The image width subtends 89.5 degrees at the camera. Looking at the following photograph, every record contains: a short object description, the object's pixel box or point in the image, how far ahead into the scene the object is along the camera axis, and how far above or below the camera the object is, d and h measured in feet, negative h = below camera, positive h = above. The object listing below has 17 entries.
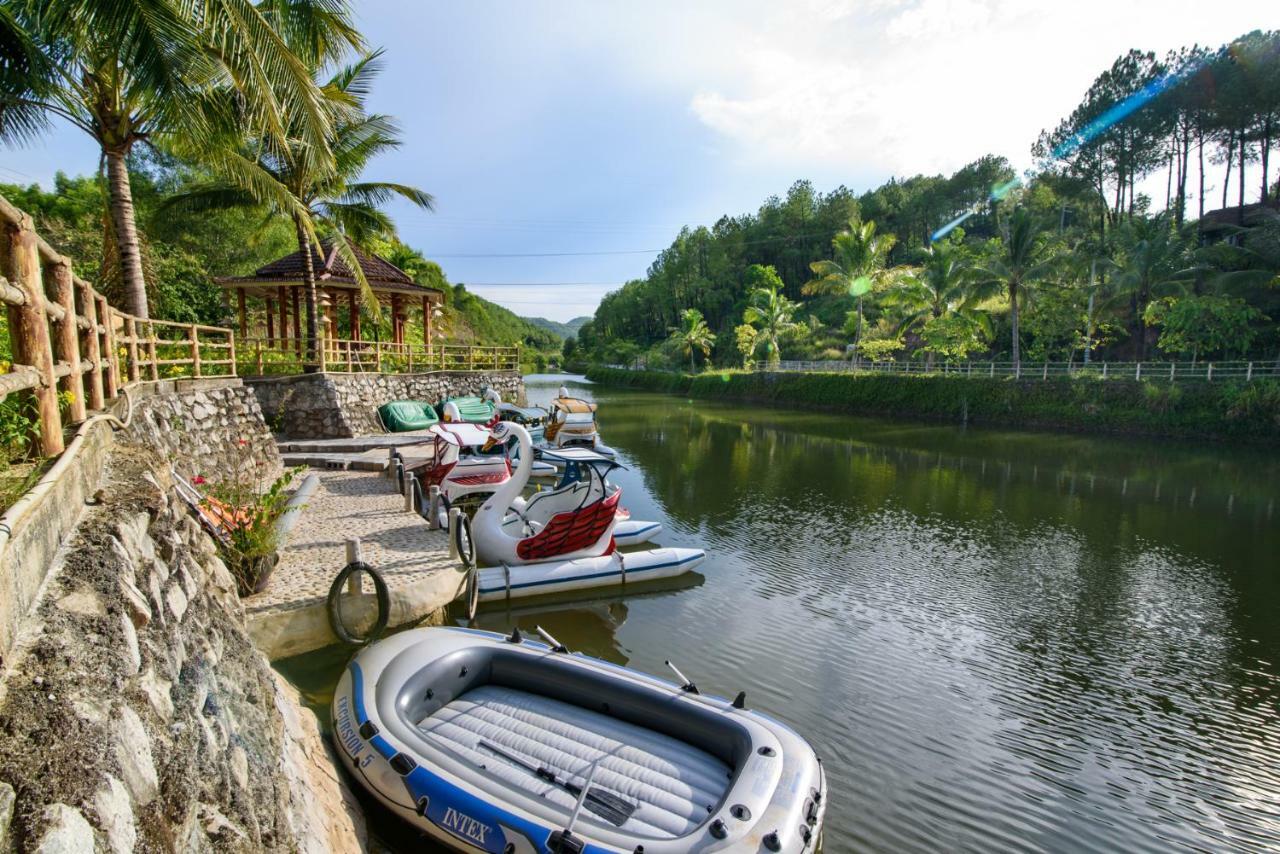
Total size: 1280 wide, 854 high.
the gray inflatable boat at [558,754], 11.67 -8.39
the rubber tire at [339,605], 19.76 -7.68
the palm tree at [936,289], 100.68 +11.14
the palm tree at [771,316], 137.59 +9.33
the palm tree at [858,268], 114.21 +16.24
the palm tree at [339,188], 49.21 +14.49
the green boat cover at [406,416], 58.29 -5.38
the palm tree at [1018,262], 86.22 +13.17
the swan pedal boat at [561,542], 26.63 -7.89
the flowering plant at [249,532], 20.17 -5.54
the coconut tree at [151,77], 22.30 +11.21
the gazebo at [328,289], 57.88 +6.58
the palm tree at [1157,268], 83.05 +11.75
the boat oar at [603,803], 12.09 -8.52
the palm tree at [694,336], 167.02 +5.61
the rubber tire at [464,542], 24.91 -7.13
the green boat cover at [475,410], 61.57 -5.06
